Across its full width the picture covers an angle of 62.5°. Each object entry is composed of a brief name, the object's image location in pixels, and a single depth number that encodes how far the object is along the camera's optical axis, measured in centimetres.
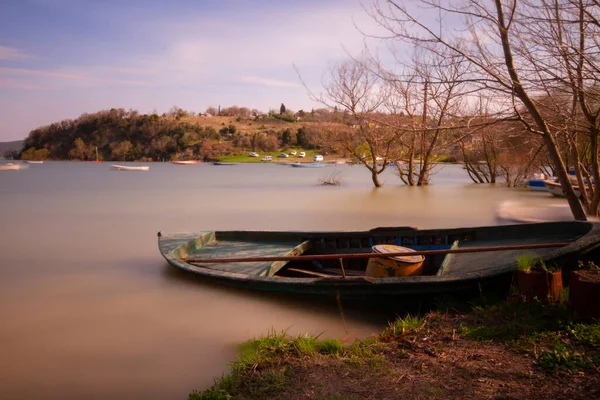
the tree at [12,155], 10909
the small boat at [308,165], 6271
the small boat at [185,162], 8392
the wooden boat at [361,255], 625
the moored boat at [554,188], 2138
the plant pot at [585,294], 477
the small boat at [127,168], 6124
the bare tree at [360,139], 2347
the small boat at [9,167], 6419
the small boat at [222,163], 8500
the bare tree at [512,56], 744
